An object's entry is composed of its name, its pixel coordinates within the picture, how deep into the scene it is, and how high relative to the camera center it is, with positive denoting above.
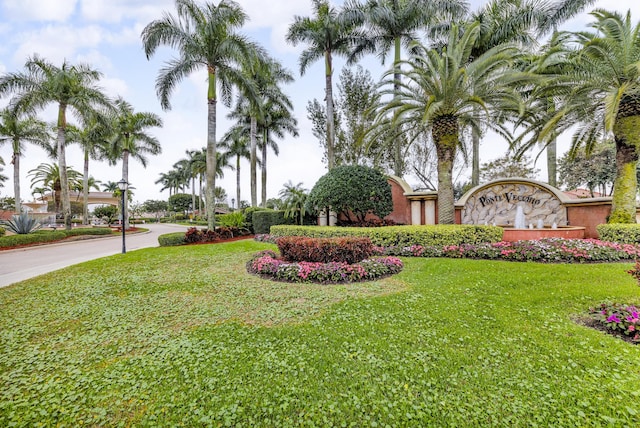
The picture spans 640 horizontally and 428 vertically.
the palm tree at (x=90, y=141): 19.66 +6.54
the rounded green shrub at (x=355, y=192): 11.30 +0.97
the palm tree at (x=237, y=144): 25.41 +7.53
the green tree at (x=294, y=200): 14.38 +0.78
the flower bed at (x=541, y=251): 7.07 -1.05
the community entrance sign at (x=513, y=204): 11.50 +0.42
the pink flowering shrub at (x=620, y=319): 3.28 -1.37
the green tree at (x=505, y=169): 21.89 +3.65
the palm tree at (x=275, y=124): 23.06 +8.26
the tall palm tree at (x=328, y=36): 15.35 +10.51
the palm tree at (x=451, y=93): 9.37 +4.46
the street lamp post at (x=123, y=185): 10.86 +1.30
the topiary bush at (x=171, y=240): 12.20 -1.07
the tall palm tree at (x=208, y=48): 12.78 +8.17
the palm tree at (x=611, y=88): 8.59 +4.27
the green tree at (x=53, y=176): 27.48 +4.60
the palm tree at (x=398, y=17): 14.33 +10.59
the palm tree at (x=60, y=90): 15.63 +7.55
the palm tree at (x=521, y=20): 13.69 +9.90
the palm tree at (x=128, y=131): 23.66 +7.65
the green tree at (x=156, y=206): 62.24 +2.36
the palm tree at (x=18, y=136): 22.24 +6.95
